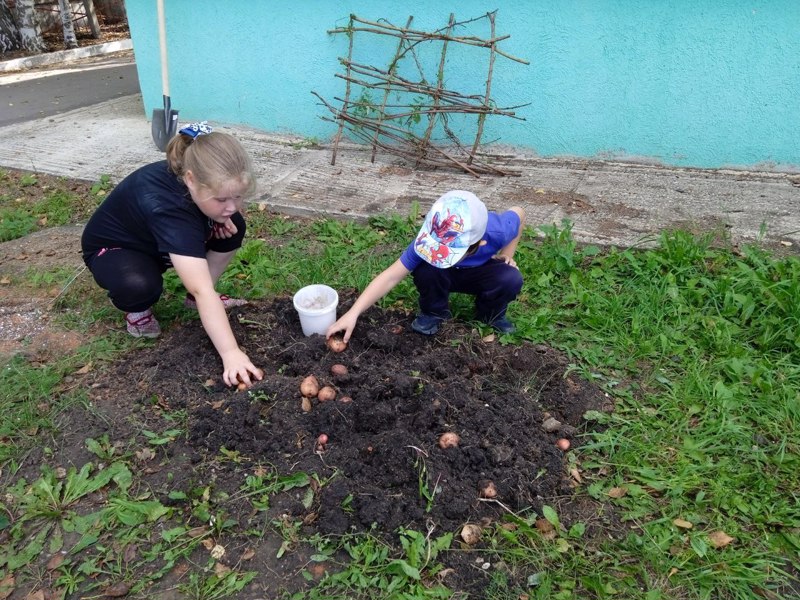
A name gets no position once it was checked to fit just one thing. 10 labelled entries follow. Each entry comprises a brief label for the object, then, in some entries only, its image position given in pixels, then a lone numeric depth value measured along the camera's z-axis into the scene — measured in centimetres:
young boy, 246
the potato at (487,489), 207
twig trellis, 488
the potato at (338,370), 249
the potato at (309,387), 239
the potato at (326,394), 239
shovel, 459
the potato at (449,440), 218
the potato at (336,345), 265
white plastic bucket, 273
